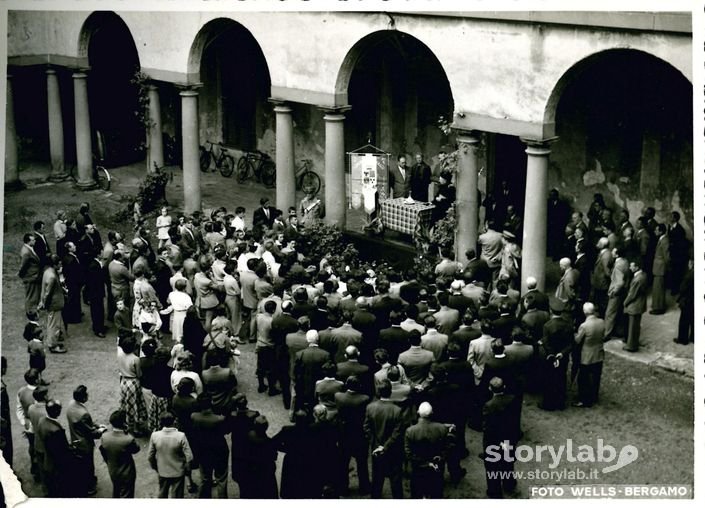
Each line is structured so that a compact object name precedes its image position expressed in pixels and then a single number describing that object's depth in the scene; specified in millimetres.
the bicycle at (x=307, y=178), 26078
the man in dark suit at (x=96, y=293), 17328
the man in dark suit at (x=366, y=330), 14391
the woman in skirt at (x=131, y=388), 13573
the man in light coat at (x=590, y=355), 14258
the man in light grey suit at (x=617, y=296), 16062
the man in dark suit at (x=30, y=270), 17062
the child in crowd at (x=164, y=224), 19391
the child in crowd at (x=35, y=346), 13648
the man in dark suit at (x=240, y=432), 11719
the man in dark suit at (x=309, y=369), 13375
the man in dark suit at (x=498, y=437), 12250
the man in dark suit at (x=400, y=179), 22953
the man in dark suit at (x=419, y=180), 22391
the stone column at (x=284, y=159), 21625
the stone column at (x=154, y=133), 24406
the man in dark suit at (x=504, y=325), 14156
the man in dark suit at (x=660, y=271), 17078
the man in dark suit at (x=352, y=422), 12281
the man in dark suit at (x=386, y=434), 11961
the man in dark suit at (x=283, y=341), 14586
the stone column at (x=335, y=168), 20672
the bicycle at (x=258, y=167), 26859
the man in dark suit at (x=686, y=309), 15875
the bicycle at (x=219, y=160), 28016
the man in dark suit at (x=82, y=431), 12125
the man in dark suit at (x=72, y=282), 17391
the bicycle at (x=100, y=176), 25875
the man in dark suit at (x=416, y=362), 13156
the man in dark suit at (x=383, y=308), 14742
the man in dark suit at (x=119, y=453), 11680
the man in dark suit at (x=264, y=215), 20516
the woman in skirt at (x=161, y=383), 13508
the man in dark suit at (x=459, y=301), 15094
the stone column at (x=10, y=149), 24391
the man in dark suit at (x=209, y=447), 11953
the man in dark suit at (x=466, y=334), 13742
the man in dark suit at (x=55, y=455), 12070
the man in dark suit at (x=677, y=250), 17328
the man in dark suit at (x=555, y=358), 14250
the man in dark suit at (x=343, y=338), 13867
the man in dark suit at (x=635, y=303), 15945
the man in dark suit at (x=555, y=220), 20391
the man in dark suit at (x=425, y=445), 11547
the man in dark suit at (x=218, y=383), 12938
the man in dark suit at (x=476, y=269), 16625
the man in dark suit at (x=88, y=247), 18000
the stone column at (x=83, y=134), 25250
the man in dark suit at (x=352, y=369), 12867
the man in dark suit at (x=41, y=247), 17125
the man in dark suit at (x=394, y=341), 13797
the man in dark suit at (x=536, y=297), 14766
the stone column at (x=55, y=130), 25656
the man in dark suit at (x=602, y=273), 16734
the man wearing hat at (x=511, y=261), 17828
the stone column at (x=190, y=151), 22984
